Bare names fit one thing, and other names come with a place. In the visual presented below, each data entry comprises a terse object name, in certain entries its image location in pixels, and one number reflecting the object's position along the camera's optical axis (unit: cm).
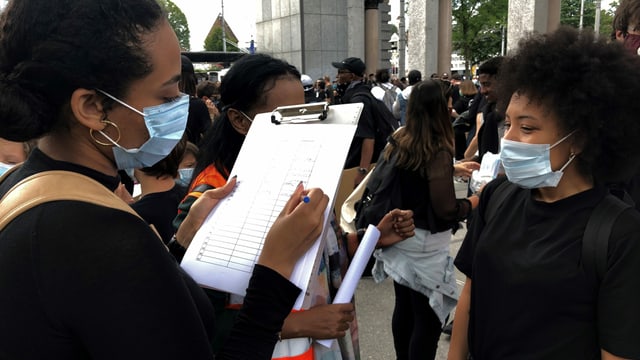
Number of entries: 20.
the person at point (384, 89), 836
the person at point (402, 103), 980
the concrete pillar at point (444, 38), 2086
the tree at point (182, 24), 6652
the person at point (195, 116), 488
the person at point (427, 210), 282
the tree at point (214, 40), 7364
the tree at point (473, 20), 3856
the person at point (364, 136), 545
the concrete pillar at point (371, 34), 1742
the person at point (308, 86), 723
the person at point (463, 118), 771
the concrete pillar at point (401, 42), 2920
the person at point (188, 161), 338
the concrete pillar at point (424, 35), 1955
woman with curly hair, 140
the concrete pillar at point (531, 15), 1384
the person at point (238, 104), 168
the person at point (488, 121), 440
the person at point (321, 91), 1057
